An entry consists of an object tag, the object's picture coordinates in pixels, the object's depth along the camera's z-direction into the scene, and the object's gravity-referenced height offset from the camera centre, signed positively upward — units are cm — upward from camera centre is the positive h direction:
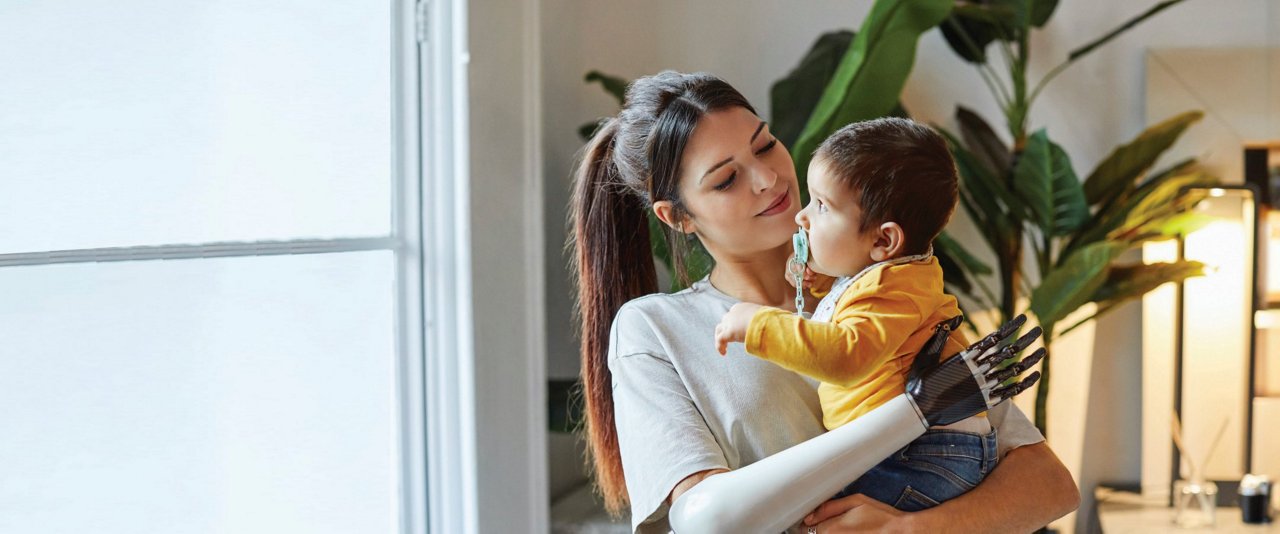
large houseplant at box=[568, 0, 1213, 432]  230 +14
